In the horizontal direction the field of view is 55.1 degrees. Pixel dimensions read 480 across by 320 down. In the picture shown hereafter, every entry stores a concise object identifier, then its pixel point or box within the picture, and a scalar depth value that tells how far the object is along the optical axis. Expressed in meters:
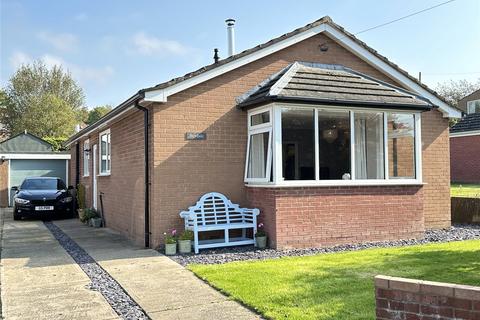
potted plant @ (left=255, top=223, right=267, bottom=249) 9.52
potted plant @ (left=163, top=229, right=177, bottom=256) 9.15
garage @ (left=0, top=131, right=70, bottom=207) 24.77
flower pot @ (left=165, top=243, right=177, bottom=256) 9.15
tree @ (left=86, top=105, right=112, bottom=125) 53.97
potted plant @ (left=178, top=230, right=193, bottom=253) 9.23
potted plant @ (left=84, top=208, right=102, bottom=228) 14.63
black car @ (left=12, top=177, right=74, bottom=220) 16.67
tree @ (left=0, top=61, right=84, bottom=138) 42.69
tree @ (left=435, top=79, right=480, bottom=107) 55.19
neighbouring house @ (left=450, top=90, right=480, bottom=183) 28.73
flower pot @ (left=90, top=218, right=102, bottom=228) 14.62
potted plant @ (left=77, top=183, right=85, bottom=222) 17.30
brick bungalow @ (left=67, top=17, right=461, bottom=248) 9.67
